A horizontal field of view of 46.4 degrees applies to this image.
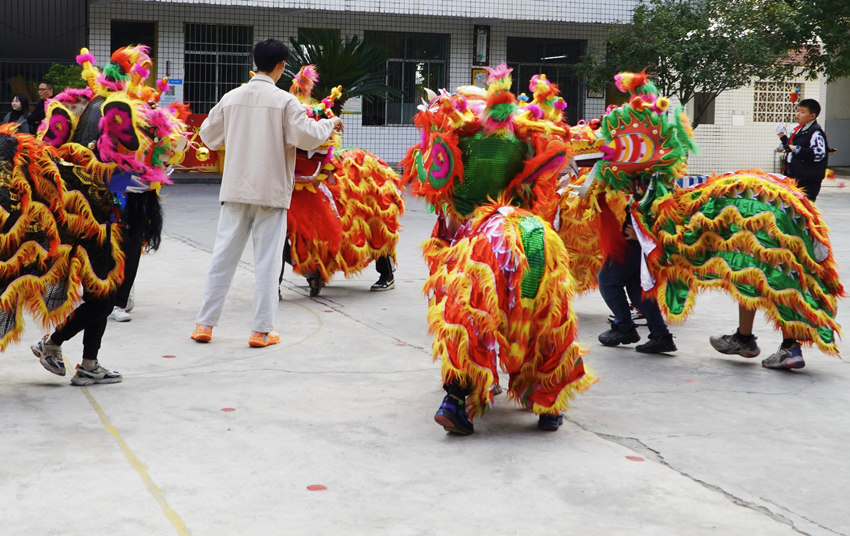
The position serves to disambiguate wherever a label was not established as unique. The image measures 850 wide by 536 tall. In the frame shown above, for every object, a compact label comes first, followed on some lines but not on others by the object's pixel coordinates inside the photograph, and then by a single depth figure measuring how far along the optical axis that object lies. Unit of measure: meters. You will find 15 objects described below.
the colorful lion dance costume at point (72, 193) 4.59
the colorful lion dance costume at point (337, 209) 7.33
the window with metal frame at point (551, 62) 23.27
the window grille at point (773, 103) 25.06
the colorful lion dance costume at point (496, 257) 4.20
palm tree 17.97
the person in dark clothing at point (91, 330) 4.93
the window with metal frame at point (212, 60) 20.72
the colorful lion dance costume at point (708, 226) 5.53
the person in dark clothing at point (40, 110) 11.43
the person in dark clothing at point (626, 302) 6.11
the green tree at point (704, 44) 19.95
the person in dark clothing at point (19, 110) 13.92
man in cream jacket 5.91
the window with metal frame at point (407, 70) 22.00
